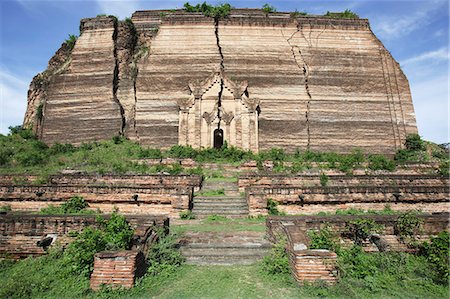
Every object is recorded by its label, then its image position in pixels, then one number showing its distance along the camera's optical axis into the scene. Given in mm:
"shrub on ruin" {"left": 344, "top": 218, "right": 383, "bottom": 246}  6137
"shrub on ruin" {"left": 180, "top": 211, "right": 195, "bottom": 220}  9102
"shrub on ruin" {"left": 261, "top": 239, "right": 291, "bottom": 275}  5145
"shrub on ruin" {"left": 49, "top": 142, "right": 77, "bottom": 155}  20625
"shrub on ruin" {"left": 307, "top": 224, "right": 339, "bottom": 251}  5434
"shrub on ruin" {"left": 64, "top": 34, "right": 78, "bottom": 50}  25186
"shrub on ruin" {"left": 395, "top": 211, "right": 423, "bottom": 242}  6156
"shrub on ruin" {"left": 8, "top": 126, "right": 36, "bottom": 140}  22500
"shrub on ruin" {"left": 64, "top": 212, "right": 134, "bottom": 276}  4984
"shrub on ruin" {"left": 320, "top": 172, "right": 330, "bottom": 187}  12156
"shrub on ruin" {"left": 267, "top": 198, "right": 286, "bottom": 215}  9291
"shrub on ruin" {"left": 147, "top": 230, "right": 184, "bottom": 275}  5238
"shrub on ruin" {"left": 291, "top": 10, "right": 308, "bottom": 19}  25391
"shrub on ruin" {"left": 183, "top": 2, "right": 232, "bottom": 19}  24712
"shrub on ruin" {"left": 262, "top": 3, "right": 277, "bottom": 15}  26820
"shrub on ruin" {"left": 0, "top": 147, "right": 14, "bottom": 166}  17581
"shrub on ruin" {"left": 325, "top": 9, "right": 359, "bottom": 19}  25962
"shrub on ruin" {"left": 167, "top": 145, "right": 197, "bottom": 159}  19141
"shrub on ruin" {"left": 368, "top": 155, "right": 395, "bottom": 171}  15816
